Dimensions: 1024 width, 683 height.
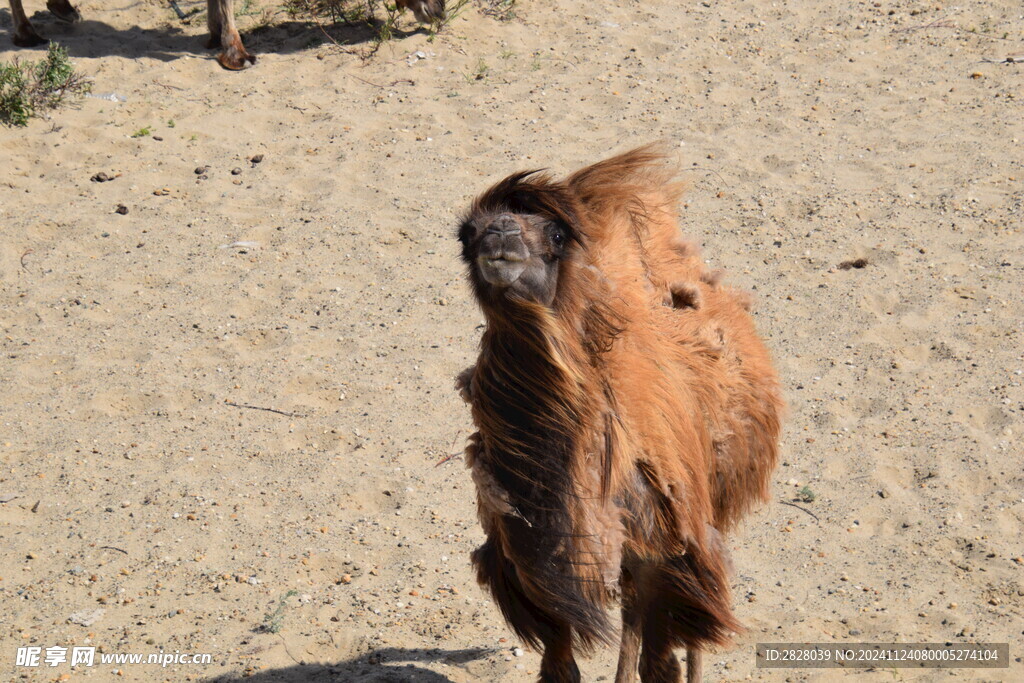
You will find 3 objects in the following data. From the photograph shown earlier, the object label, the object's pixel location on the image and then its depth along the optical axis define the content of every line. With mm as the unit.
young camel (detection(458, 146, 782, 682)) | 5883
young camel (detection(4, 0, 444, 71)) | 18344
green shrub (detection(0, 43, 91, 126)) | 16406
